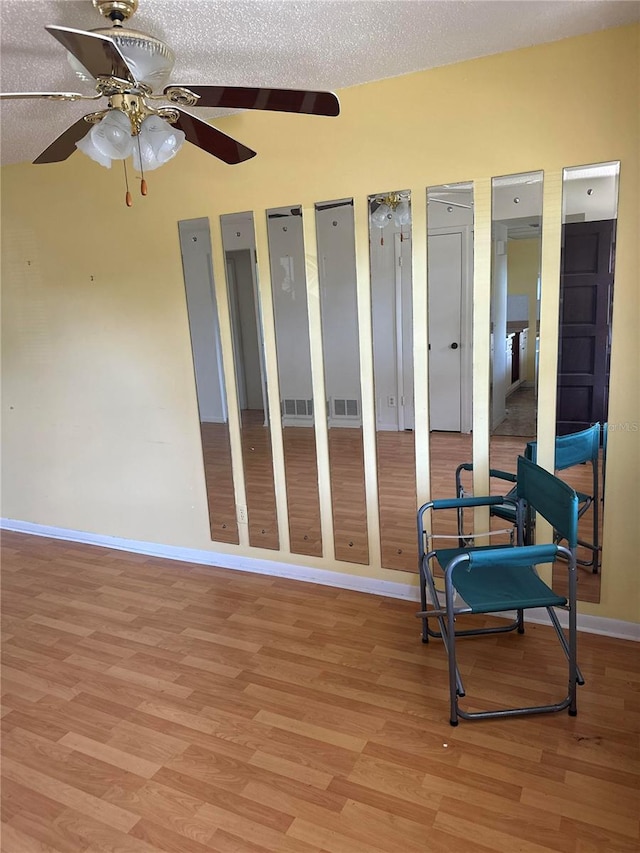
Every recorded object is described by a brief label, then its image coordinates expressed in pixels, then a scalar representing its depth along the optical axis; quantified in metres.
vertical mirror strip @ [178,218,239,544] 3.03
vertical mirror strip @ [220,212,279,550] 2.92
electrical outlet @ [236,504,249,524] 3.28
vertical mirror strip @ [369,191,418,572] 2.58
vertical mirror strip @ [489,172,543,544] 2.32
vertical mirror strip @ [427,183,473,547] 2.45
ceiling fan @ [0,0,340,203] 1.48
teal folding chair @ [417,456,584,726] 1.90
